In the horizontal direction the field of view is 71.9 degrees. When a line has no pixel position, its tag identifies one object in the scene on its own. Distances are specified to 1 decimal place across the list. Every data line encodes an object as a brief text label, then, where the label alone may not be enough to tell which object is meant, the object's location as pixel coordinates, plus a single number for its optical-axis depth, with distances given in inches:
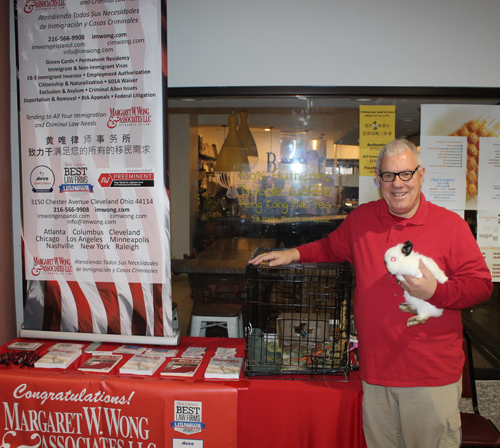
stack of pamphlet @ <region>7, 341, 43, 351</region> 76.2
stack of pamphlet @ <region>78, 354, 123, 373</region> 68.2
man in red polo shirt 56.7
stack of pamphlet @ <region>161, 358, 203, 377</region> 66.6
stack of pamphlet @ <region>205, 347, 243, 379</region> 65.7
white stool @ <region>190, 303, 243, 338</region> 98.8
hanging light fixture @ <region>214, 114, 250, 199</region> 108.4
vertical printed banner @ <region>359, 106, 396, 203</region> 96.3
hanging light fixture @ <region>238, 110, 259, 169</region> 107.3
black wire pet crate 63.6
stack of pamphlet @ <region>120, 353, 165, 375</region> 67.2
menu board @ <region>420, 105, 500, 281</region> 93.4
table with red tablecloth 62.4
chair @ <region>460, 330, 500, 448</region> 68.3
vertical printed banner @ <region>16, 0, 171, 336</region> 77.1
